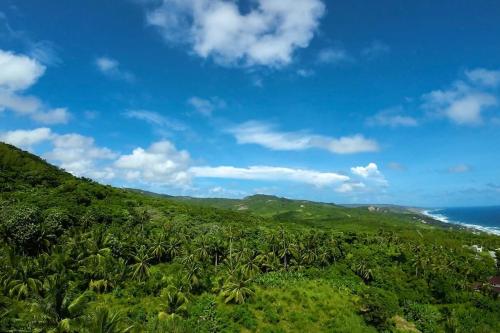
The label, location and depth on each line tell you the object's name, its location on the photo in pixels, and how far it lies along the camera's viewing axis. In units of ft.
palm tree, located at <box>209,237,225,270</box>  353.10
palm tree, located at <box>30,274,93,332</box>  143.86
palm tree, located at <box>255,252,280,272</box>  356.38
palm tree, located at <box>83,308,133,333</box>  134.92
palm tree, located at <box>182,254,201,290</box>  286.66
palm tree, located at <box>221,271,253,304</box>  275.80
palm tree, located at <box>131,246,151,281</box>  294.87
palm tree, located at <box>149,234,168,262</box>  337.52
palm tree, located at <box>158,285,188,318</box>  244.22
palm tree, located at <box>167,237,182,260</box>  348.40
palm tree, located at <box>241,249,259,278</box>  331.36
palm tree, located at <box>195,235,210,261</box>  345.10
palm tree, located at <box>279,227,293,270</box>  370.73
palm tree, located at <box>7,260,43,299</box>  223.30
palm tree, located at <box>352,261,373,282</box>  369.71
